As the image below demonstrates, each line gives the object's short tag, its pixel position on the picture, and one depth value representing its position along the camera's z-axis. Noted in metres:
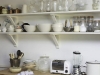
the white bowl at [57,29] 2.71
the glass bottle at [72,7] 2.70
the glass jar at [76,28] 2.63
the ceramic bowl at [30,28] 2.86
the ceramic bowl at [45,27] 2.77
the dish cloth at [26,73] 2.66
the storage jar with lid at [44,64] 2.85
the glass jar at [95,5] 2.57
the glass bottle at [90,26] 2.59
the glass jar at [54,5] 2.81
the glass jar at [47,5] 2.83
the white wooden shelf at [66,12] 2.52
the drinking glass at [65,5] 2.75
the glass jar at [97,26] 2.58
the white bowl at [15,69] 2.82
